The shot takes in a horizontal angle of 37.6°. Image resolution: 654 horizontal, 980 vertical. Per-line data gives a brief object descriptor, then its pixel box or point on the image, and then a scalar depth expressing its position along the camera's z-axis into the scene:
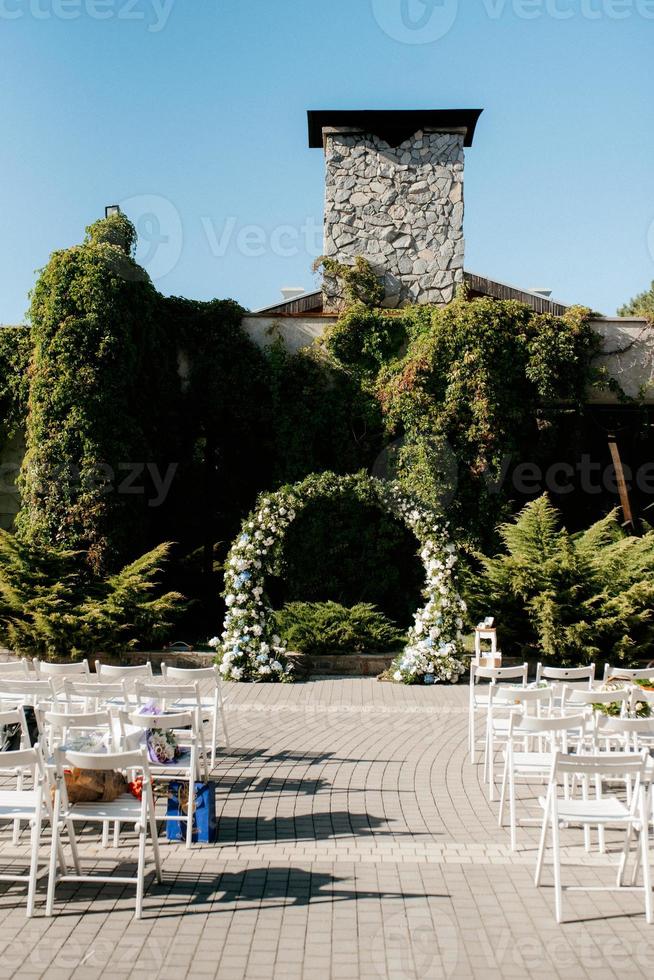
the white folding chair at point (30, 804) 5.31
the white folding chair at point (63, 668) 9.43
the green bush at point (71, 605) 14.87
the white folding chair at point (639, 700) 7.95
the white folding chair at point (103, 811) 5.34
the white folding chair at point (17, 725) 6.26
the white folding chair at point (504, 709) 8.00
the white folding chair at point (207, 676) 8.96
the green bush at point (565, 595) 14.65
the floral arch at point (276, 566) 14.34
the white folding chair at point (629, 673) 9.05
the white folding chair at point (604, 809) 5.31
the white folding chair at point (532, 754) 6.61
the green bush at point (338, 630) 15.36
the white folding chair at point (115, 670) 9.62
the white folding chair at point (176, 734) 6.46
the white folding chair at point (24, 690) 8.24
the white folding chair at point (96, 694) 8.23
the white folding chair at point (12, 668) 10.21
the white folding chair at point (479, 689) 9.27
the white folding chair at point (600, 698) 7.93
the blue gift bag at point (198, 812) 6.54
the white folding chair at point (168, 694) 8.16
